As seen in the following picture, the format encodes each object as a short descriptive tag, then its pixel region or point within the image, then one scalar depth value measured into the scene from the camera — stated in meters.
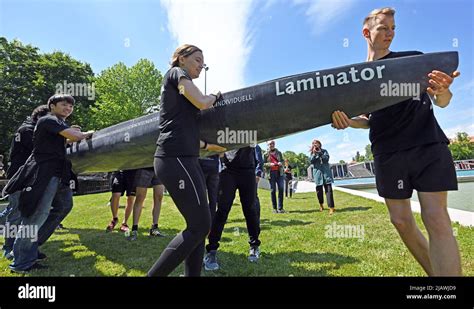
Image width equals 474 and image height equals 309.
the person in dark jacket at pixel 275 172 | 9.34
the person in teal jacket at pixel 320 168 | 8.33
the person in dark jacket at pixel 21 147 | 4.33
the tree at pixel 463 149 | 73.28
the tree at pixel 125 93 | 30.25
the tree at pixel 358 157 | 124.43
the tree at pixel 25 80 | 28.08
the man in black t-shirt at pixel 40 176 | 3.61
